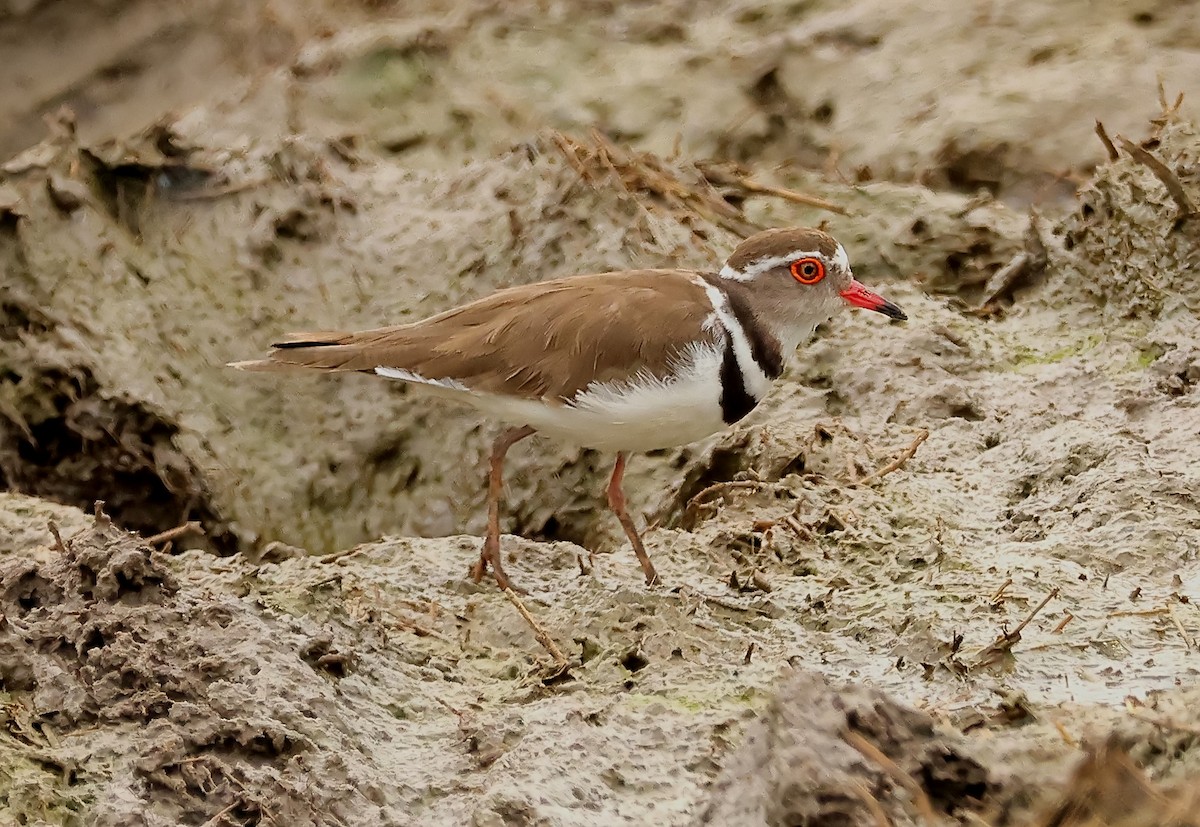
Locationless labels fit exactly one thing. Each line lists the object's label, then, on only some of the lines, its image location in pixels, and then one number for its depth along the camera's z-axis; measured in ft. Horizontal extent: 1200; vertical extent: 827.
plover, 26.30
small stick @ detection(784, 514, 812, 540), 27.07
